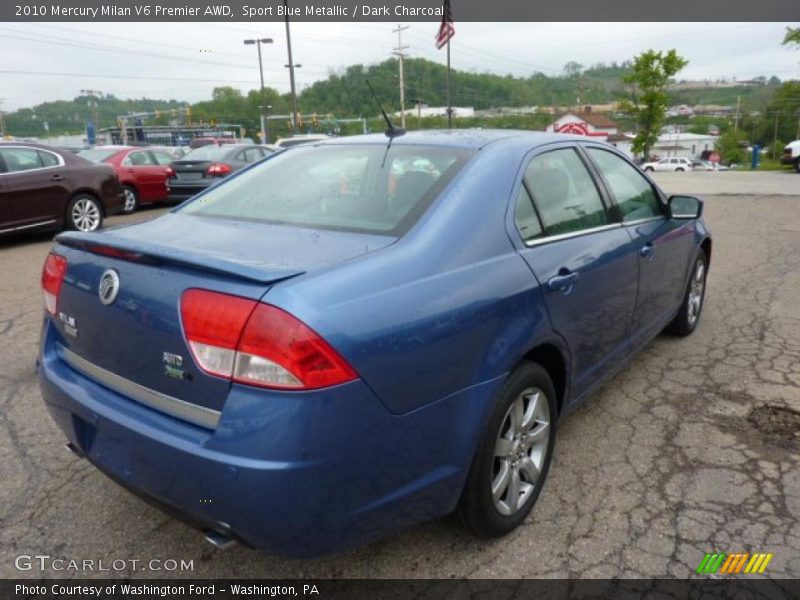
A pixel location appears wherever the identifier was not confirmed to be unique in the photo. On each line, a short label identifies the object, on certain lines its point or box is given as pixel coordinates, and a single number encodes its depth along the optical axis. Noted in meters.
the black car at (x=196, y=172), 12.48
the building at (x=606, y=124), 70.01
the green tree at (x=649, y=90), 32.47
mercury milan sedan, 1.74
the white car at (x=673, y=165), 54.25
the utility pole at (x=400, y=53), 35.73
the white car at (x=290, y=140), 13.73
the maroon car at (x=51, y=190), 8.34
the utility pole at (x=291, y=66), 25.96
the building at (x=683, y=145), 99.38
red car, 11.98
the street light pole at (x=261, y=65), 37.28
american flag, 22.46
